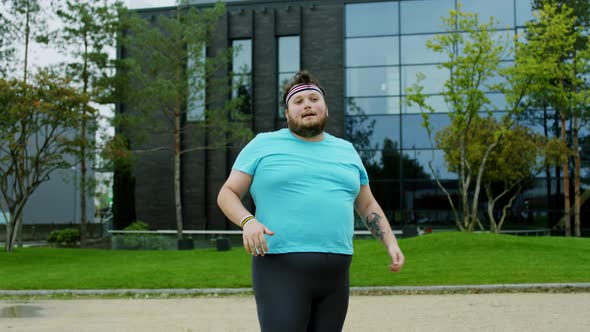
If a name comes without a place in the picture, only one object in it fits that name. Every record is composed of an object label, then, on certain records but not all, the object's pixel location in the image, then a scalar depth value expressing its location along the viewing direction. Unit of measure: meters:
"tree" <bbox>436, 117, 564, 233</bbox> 23.33
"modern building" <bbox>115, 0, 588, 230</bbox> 28.47
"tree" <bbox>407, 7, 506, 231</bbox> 19.50
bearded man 2.64
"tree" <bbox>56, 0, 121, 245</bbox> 25.77
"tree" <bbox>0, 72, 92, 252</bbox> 19.27
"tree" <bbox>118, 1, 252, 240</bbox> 25.52
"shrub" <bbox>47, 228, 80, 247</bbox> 27.88
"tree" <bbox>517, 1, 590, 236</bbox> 19.86
